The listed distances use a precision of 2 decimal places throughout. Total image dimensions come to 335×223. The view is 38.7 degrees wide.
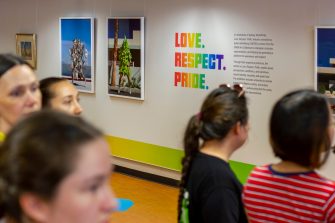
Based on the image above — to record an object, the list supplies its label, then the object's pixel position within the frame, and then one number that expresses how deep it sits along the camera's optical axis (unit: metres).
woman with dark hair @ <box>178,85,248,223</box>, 1.92
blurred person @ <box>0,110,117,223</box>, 0.96
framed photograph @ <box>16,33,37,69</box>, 8.22
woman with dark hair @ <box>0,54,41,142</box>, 1.99
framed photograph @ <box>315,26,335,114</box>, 4.78
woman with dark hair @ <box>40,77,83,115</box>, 2.82
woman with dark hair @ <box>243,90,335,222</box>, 1.67
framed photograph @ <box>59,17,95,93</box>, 7.27
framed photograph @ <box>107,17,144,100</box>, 6.57
